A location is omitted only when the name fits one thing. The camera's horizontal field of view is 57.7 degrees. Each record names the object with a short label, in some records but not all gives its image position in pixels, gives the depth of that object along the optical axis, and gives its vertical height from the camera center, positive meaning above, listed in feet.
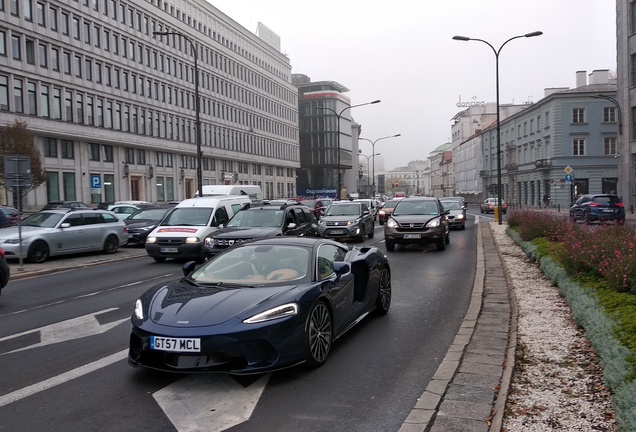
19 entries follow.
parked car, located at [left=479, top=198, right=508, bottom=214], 186.39 -3.77
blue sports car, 16.70 -3.50
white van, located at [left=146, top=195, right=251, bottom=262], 52.39 -2.41
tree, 124.36 +13.11
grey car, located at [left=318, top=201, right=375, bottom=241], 69.77 -3.01
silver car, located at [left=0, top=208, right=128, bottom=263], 52.54 -2.97
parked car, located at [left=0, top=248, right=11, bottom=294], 33.30 -3.85
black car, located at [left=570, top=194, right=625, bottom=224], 98.17 -3.06
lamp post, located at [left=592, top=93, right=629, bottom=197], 139.54 +11.83
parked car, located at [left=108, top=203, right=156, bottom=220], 98.48 -1.04
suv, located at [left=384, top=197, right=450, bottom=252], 58.23 -3.25
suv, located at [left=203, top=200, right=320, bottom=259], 46.52 -2.36
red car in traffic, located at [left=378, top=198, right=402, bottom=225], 107.86 -3.15
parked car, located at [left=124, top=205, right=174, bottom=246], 70.28 -2.62
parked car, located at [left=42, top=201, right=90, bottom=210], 117.52 +0.01
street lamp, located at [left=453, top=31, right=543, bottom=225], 100.07 +24.59
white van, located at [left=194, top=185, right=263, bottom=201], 95.61 +1.68
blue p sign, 127.34 +4.75
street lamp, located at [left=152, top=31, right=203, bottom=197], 92.94 +7.05
